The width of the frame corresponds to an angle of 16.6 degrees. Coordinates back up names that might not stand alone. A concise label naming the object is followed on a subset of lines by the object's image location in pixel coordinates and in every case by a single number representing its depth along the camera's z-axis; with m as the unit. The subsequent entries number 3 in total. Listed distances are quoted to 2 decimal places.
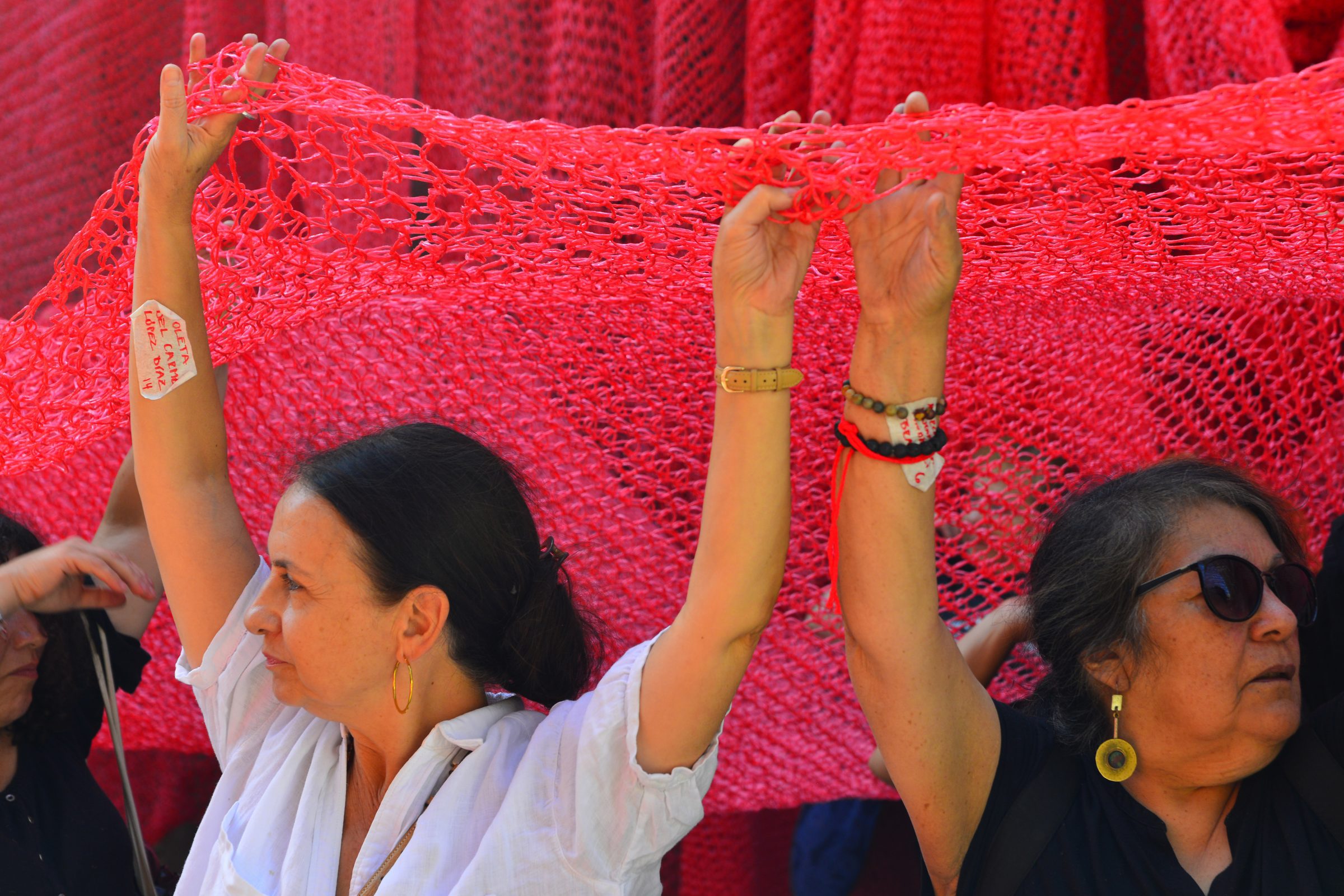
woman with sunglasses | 3.51
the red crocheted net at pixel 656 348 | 3.61
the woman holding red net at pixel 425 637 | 3.45
